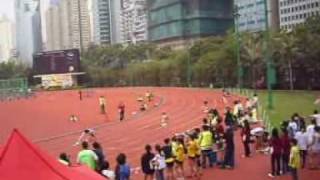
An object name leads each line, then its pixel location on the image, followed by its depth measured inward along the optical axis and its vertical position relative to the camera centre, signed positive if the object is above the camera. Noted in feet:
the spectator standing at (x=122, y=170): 35.27 -5.33
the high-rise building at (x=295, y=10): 318.86 +32.77
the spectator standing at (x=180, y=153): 44.24 -5.57
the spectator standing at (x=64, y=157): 33.29 -4.28
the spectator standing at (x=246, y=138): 53.28 -5.74
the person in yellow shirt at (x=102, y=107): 127.39 -5.87
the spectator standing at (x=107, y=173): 32.90 -5.12
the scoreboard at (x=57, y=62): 248.93 +7.93
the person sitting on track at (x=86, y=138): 80.22 -7.77
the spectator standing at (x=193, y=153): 45.50 -5.74
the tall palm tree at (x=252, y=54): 183.21 +5.83
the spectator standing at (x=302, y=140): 44.77 -5.05
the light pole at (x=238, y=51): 151.76 +5.80
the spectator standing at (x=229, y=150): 48.52 -6.19
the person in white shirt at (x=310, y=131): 44.19 -4.35
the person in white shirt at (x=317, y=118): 50.62 -3.94
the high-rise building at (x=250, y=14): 278.87 +28.29
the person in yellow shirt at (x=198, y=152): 46.44 -5.82
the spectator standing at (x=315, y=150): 44.24 -5.99
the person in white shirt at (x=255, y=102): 87.73 -4.21
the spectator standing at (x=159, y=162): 40.55 -5.66
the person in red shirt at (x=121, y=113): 113.12 -6.46
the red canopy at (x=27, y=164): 19.19 -2.63
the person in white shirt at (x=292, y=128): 48.44 -4.60
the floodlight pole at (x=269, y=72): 97.77 +0.11
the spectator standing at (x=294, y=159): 40.01 -5.75
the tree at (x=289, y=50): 162.67 +5.78
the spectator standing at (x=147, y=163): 40.27 -5.69
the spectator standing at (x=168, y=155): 43.39 -5.61
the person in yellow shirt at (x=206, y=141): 47.39 -5.15
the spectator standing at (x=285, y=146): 42.96 -5.26
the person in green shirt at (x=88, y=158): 34.20 -4.42
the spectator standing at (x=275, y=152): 43.19 -5.70
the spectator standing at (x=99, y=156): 34.76 -4.51
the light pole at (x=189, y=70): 224.74 +2.15
